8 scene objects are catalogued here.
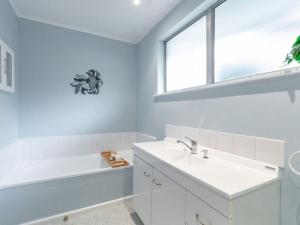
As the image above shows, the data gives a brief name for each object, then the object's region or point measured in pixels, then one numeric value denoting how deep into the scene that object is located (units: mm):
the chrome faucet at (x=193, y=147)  1635
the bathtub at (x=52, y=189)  1734
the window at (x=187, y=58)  1891
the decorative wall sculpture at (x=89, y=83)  2814
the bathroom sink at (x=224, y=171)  911
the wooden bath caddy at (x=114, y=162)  2339
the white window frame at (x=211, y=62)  1234
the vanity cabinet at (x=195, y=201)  854
